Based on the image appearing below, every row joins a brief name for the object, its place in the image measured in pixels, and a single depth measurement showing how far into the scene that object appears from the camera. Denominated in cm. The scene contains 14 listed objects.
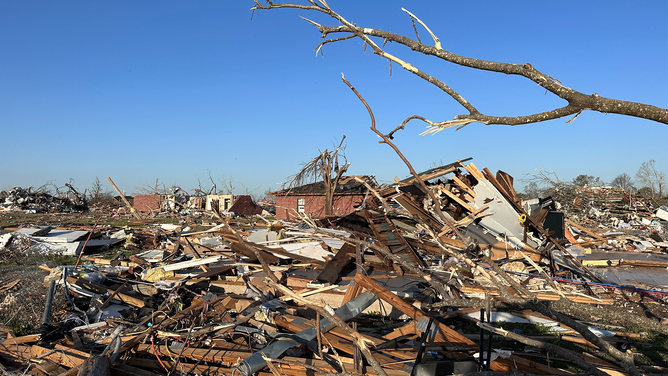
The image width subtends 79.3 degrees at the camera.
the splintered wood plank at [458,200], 994
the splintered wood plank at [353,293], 518
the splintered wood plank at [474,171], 993
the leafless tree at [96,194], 3462
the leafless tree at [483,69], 139
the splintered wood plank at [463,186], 1008
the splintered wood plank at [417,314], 383
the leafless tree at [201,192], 3079
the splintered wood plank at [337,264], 652
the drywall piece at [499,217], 895
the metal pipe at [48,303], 525
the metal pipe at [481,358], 292
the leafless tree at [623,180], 3959
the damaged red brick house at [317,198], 2361
